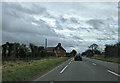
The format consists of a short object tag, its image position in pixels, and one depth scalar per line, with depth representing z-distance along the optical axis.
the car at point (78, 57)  21.49
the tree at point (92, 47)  60.15
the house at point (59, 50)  68.15
